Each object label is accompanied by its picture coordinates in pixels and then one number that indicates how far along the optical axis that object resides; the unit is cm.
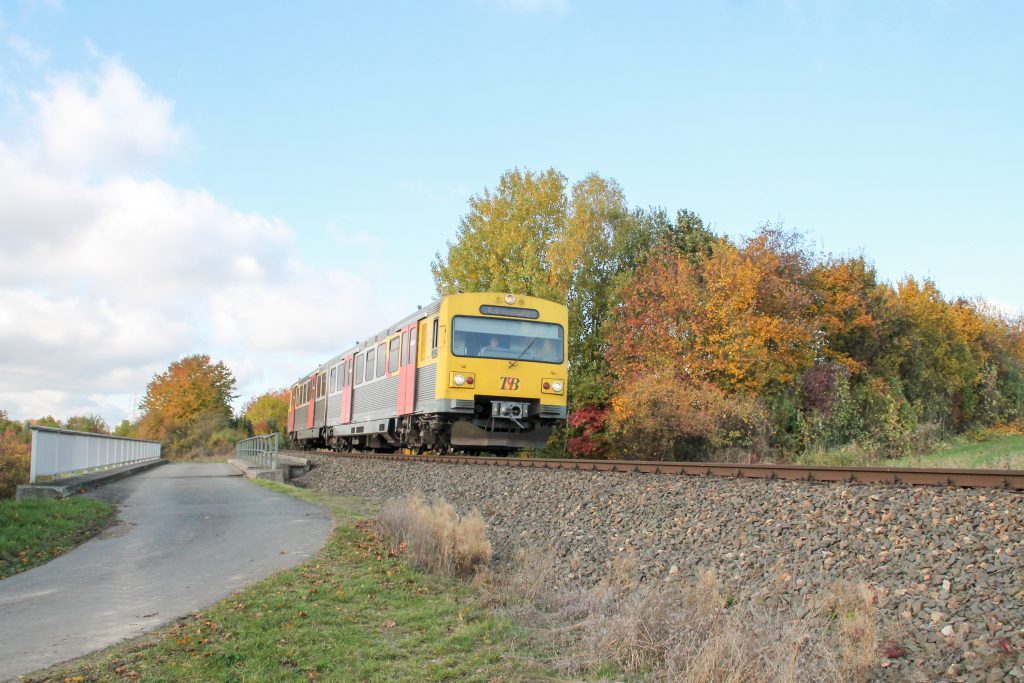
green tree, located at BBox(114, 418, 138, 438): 7108
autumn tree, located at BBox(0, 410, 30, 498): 1399
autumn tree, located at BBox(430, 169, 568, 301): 3735
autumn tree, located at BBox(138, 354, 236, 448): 6362
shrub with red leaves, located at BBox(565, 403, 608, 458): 3054
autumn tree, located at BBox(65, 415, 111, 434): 5119
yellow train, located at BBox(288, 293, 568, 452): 1695
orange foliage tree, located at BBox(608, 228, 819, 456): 2447
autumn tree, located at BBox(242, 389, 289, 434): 6257
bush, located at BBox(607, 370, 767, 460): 2353
